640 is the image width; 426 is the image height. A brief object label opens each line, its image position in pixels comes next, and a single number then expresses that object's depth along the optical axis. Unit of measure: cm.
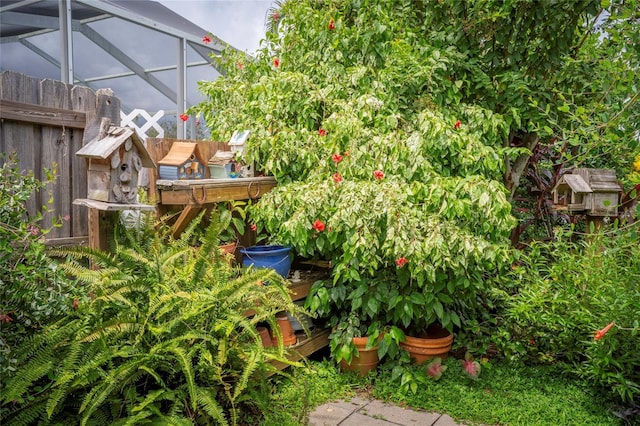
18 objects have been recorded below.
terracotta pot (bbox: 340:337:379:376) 309
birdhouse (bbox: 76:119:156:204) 216
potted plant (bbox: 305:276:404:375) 304
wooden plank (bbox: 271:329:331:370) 299
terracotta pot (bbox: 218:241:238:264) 293
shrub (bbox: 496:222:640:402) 259
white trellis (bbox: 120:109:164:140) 481
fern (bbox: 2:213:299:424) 186
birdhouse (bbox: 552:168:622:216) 340
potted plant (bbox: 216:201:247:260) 307
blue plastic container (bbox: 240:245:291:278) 308
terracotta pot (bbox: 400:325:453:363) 314
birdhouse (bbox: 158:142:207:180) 286
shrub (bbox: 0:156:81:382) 163
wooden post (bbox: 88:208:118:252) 228
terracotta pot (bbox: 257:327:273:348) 291
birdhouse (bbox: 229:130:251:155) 328
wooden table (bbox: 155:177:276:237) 278
